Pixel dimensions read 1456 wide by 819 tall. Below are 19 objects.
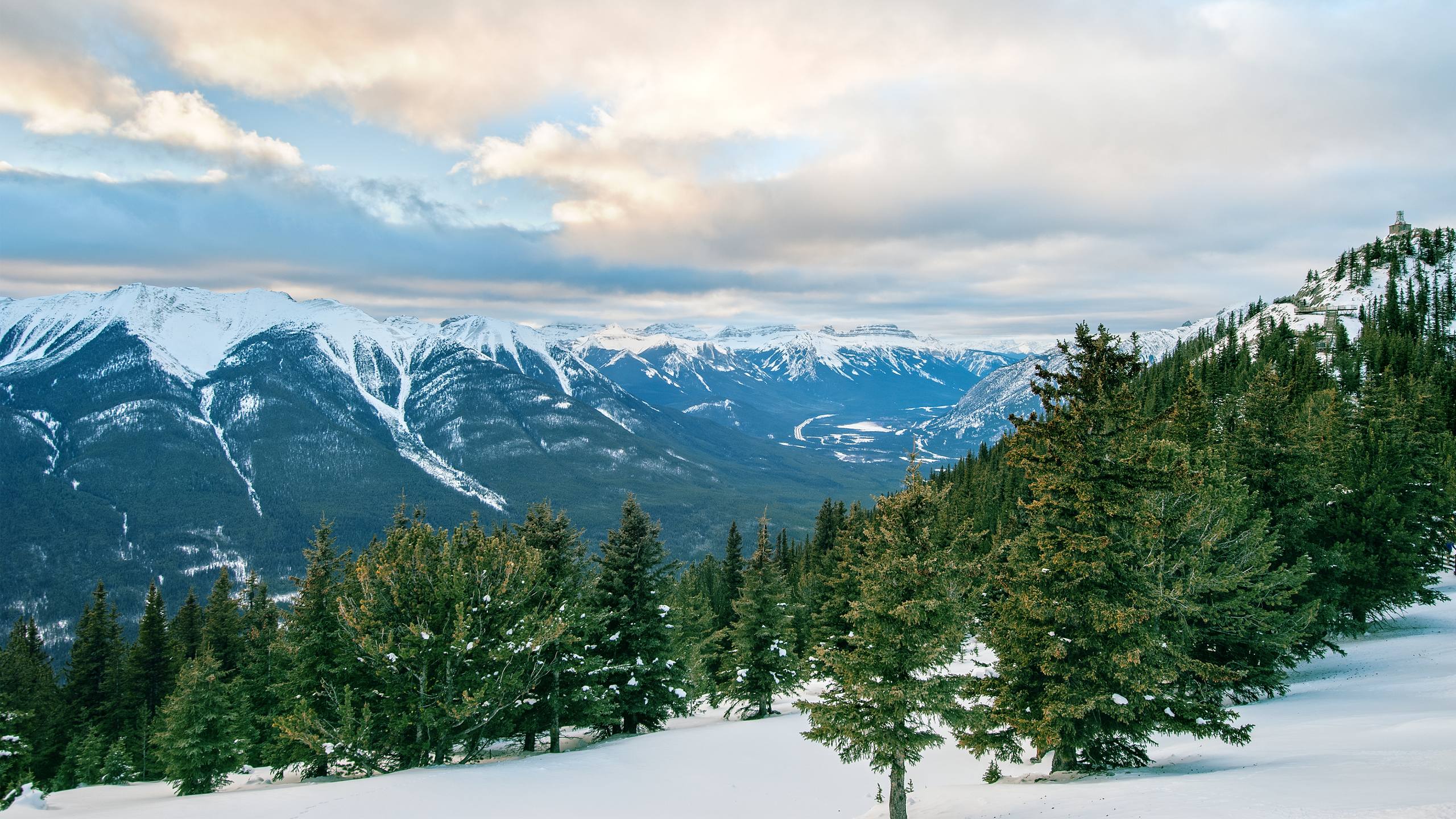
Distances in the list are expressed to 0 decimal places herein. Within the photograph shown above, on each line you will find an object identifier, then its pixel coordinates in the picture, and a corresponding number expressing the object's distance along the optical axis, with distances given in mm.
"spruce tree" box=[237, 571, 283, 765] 36031
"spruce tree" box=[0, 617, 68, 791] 44844
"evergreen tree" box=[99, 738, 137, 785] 37875
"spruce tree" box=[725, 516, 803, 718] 39875
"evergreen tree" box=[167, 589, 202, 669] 49531
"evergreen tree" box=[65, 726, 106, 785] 40156
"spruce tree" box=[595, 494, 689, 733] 31109
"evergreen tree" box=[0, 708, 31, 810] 18766
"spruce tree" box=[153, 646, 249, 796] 28812
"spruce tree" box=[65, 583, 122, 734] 50188
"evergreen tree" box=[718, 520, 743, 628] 67188
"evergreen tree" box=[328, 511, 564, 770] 22344
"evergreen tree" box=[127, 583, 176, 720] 50125
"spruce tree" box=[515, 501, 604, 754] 27016
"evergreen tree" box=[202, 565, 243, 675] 48656
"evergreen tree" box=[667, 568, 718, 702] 34812
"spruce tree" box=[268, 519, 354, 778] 24156
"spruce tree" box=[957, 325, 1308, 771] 16469
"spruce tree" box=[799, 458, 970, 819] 16125
